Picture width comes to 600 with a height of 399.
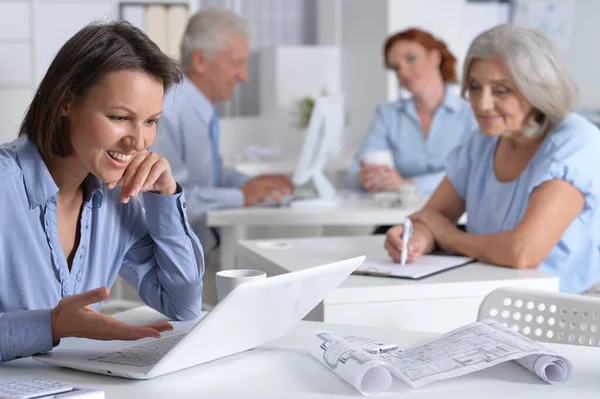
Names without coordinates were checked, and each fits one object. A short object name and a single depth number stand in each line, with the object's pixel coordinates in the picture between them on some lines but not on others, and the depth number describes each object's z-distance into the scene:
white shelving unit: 5.40
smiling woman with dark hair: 1.78
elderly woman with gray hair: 2.62
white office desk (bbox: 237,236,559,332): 2.33
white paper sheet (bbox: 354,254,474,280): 2.48
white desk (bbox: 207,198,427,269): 3.64
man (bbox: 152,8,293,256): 3.81
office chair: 1.96
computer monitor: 3.85
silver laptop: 1.45
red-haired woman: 4.60
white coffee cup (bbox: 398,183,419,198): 3.84
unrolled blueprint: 1.48
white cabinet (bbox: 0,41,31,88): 5.38
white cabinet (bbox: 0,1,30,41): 5.40
